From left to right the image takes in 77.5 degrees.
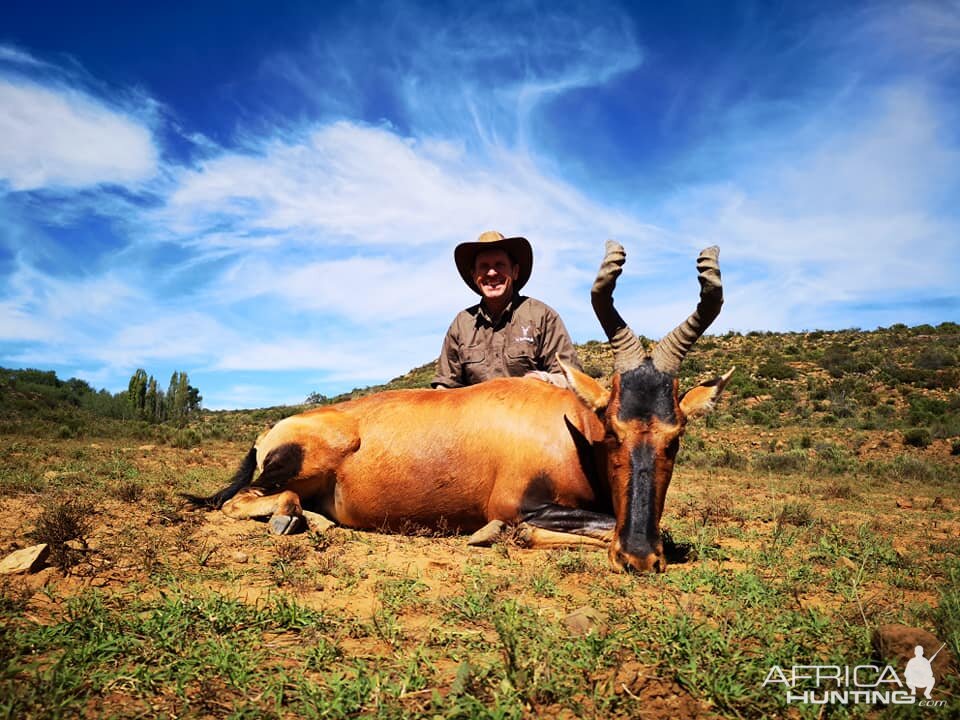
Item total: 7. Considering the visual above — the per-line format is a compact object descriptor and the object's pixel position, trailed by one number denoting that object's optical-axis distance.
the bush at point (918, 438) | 16.28
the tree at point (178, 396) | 26.33
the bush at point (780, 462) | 12.99
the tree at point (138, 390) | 24.98
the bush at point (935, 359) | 26.41
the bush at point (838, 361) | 27.92
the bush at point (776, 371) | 27.97
